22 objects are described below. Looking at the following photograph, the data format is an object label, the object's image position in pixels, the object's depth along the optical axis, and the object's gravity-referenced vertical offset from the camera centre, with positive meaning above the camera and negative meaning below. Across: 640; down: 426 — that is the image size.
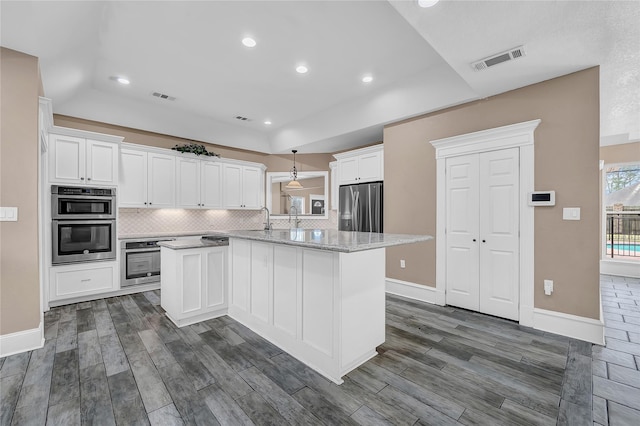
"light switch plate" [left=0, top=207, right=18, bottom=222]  2.48 -0.02
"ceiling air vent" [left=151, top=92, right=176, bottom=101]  4.39 +1.88
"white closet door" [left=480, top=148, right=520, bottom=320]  3.21 -0.25
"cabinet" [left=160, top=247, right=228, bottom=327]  3.07 -0.83
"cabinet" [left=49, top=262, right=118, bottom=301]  3.72 -0.96
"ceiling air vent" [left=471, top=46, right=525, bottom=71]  2.51 +1.47
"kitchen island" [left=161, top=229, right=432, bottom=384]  2.11 -0.74
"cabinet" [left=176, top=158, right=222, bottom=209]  5.19 +0.56
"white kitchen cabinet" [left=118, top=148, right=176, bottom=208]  4.54 +0.56
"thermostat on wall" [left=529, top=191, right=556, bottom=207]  2.96 +0.15
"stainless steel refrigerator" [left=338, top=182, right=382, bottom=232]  4.62 +0.07
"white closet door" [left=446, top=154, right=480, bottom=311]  3.52 -0.26
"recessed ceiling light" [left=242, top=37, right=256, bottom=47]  3.01 +1.88
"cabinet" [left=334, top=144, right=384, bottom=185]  4.61 +0.82
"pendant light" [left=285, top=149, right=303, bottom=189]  5.74 +0.80
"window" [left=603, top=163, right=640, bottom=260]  5.80 +0.02
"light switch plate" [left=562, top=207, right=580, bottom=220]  2.83 -0.01
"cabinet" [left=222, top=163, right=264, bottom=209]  5.86 +0.57
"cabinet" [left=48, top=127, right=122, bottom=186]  3.76 +0.79
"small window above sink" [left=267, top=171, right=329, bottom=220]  6.66 +0.42
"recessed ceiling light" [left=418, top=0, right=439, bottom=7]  1.97 +1.51
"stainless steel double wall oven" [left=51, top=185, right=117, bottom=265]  3.77 -0.17
